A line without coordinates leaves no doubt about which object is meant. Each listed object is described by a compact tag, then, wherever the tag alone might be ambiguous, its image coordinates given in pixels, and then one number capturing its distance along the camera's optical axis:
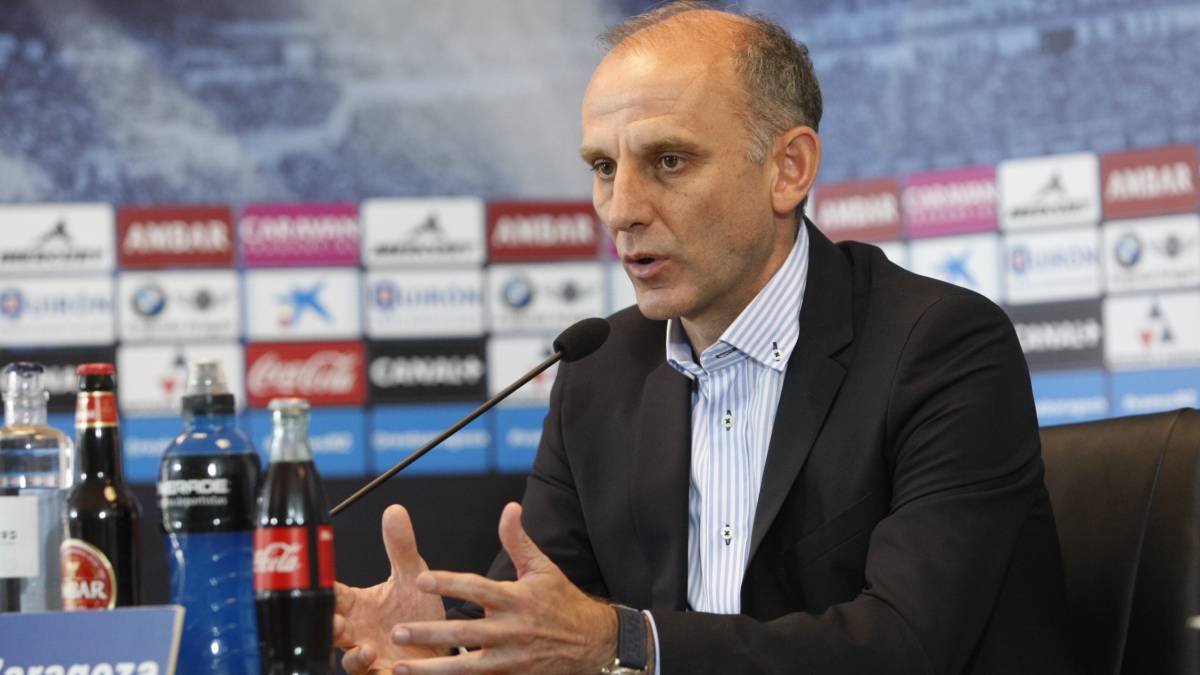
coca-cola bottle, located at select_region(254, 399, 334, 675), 3.55
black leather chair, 3.95
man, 3.89
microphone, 3.97
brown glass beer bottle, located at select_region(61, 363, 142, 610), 3.61
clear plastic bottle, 3.63
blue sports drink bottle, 3.62
